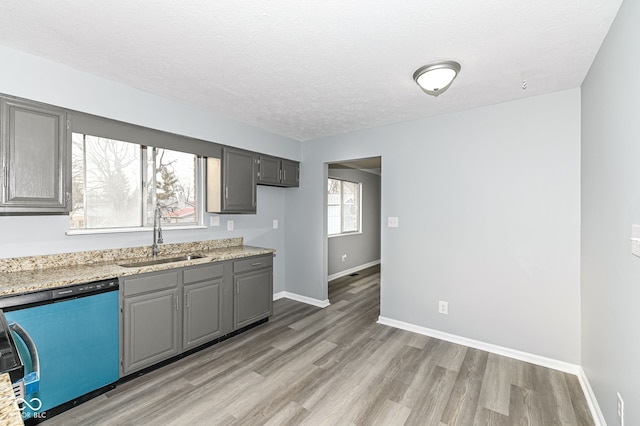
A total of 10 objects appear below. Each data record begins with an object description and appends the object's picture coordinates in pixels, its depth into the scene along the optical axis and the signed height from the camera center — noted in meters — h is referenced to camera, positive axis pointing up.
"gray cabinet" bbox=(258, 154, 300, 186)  3.88 +0.57
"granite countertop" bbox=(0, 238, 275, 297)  1.93 -0.45
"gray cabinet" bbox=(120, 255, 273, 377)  2.38 -0.89
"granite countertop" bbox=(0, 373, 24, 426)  0.62 -0.44
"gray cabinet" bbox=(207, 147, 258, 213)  3.38 +0.36
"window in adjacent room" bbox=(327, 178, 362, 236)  6.06 +0.12
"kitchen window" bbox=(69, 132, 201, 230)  2.66 +0.28
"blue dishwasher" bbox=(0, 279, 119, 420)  1.87 -0.87
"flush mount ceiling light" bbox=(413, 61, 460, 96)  2.14 +1.02
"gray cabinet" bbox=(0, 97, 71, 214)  2.00 +0.39
